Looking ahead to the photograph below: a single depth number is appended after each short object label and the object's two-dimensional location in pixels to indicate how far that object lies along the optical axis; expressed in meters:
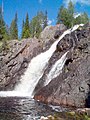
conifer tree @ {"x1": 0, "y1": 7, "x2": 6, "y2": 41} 42.61
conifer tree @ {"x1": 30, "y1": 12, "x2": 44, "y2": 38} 52.36
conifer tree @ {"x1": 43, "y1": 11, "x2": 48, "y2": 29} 57.53
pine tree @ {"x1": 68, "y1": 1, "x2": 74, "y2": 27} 45.63
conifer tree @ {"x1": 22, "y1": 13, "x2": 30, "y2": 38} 44.68
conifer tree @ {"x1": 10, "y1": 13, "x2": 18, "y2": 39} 49.23
